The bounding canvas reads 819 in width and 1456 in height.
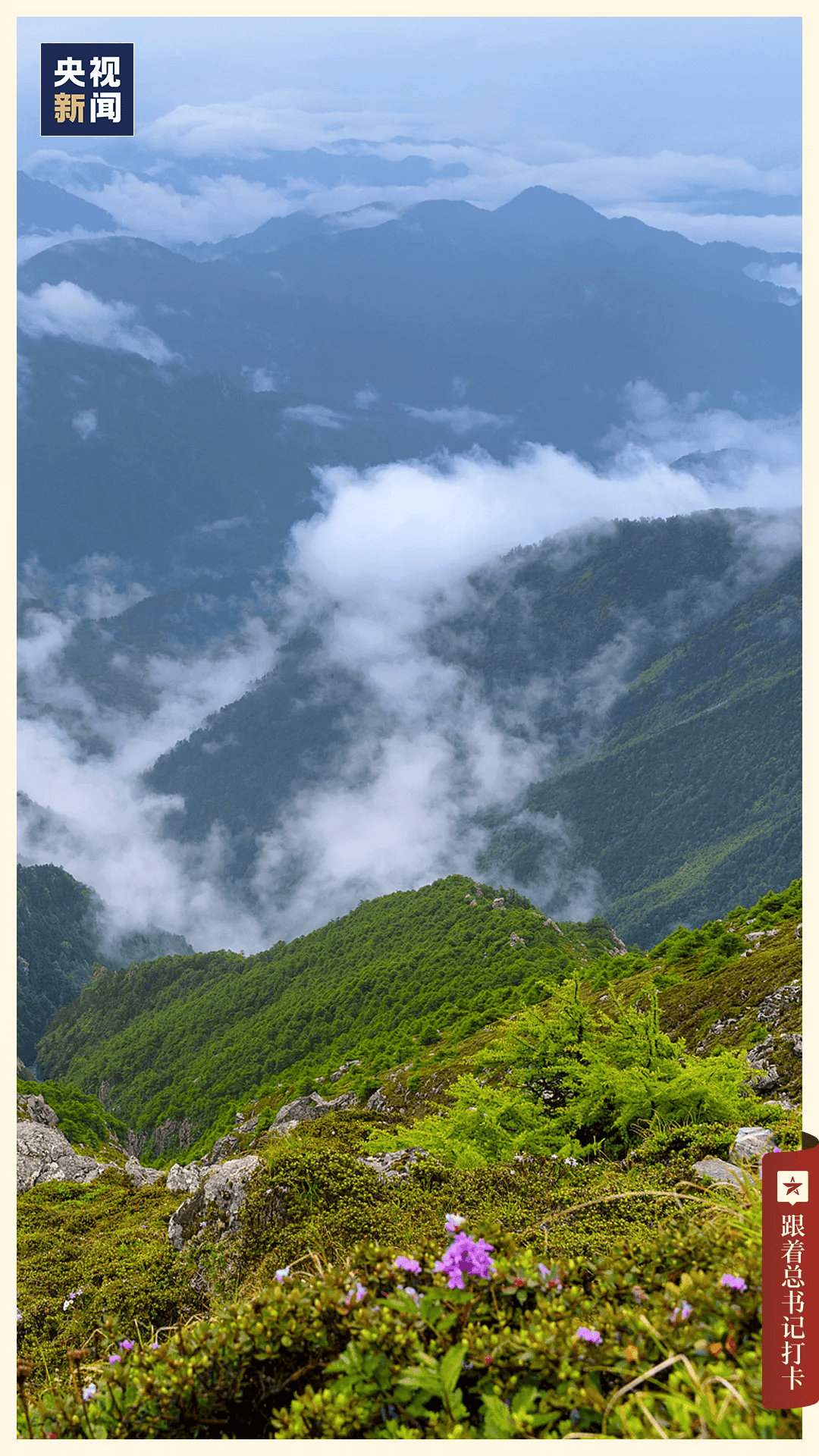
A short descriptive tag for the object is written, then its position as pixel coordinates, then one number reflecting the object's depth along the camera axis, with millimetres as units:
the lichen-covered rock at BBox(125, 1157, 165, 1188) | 17956
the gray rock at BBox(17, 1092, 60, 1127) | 26578
